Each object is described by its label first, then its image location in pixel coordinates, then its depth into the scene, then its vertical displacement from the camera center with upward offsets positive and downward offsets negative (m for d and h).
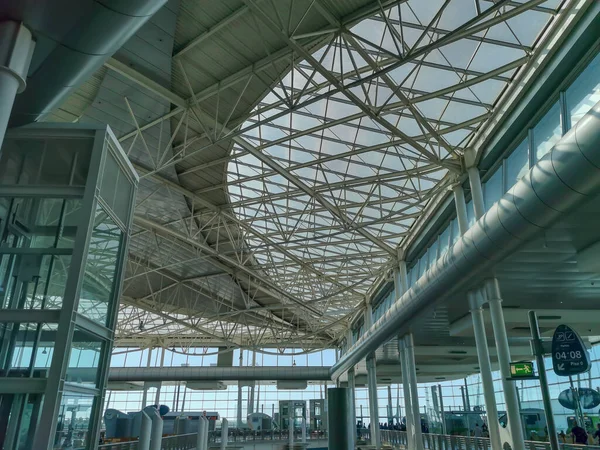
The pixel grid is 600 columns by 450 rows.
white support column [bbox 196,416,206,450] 20.12 -1.05
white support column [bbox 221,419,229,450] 24.55 -1.21
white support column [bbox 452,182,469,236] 15.85 +6.60
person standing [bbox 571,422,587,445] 17.25 -0.92
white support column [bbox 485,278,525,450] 12.87 +1.15
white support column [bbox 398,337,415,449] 24.73 +0.87
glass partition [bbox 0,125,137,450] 8.09 +2.32
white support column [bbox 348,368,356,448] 43.85 +2.82
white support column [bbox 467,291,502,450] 14.05 +1.19
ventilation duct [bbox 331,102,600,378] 7.94 +3.97
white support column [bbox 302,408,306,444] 36.67 -1.49
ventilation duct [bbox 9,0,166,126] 5.94 +4.93
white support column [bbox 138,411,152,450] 13.11 -0.63
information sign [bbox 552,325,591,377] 7.96 +0.91
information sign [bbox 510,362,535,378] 9.12 +0.73
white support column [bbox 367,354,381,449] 31.14 +0.48
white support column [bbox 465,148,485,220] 14.52 +6.98
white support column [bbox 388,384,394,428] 47.80 -0.85
